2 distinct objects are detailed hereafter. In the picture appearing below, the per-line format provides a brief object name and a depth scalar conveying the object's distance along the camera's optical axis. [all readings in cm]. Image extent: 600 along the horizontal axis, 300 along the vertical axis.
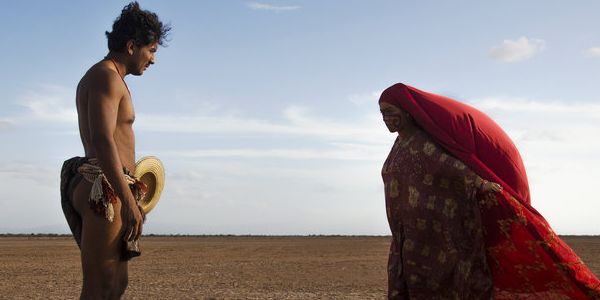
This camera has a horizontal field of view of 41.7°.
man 430
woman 570
